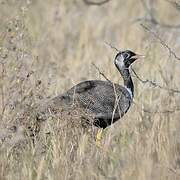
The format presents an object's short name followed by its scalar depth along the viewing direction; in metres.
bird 15.79
